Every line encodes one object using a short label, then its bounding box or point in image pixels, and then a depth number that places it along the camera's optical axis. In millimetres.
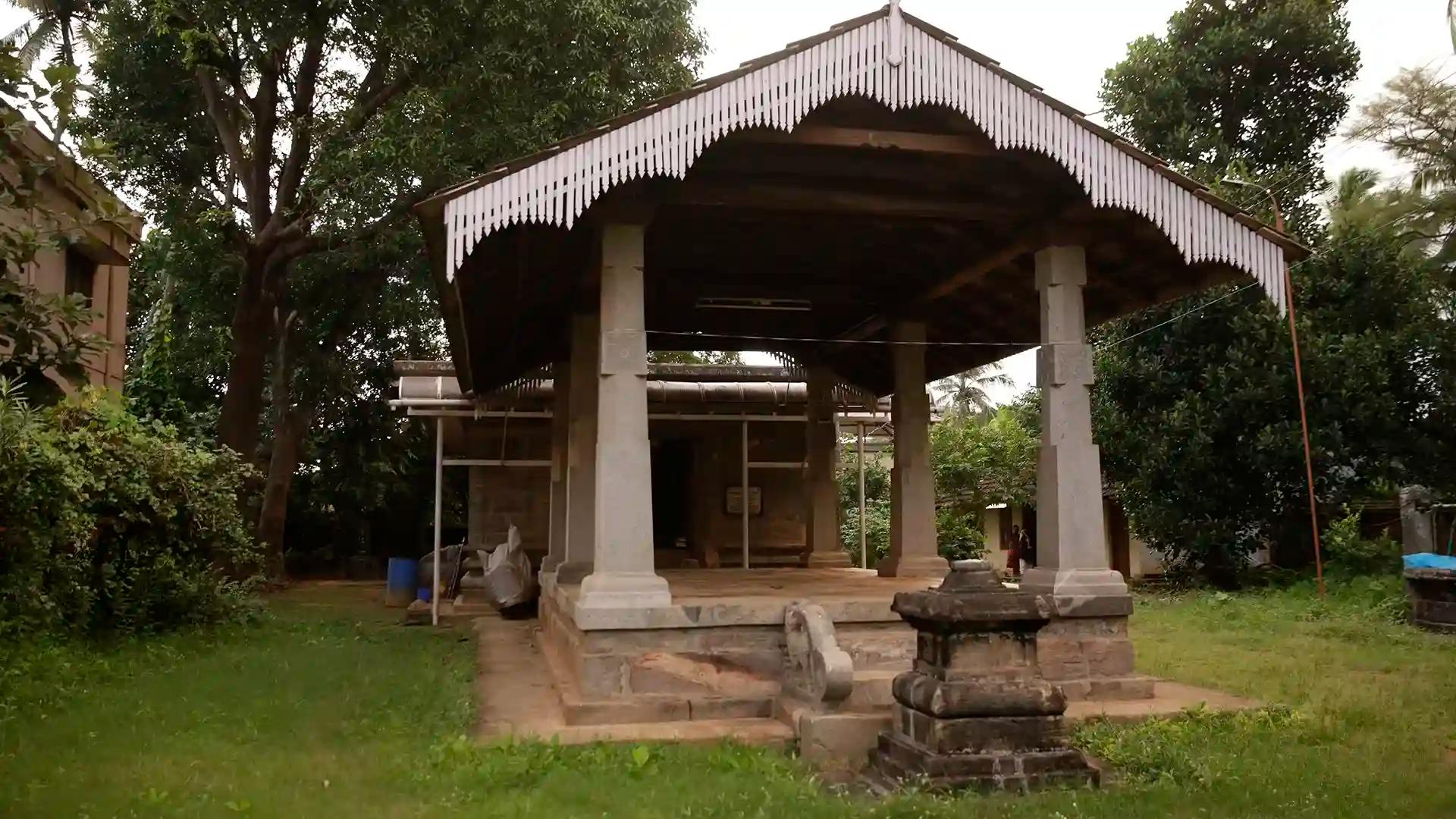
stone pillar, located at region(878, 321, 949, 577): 11141
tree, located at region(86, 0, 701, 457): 14609
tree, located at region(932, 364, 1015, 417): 37969
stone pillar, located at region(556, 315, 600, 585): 10422
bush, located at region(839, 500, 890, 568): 27712
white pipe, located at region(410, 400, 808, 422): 14172
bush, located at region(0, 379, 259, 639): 7215
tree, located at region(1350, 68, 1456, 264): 17562
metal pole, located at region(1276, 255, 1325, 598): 15367
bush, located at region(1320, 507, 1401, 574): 16281
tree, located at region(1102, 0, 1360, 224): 19250
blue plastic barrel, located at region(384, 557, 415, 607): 16516
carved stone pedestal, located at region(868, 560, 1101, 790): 5797
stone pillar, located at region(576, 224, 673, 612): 7211
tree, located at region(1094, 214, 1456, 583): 16609
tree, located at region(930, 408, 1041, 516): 27797
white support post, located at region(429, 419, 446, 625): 13211
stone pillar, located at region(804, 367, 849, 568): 14312
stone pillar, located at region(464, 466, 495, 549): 16531
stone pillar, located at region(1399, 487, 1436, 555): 15516
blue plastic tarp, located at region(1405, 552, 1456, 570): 12805
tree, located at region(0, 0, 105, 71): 17156
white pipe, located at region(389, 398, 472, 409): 13977
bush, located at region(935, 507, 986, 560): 26641
